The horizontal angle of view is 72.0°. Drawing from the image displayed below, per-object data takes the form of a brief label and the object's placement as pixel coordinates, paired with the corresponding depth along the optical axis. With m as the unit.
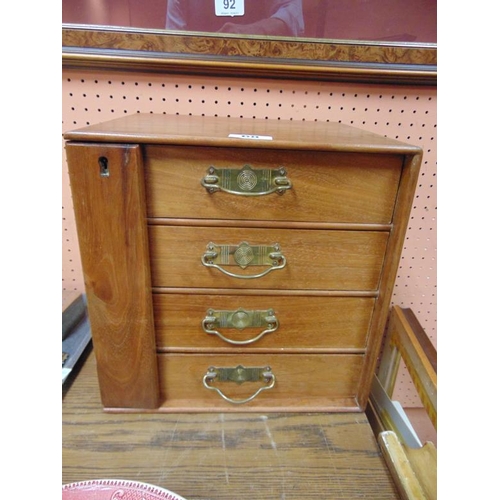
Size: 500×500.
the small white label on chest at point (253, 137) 0.51
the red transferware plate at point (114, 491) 0.50
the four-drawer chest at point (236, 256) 0.51
